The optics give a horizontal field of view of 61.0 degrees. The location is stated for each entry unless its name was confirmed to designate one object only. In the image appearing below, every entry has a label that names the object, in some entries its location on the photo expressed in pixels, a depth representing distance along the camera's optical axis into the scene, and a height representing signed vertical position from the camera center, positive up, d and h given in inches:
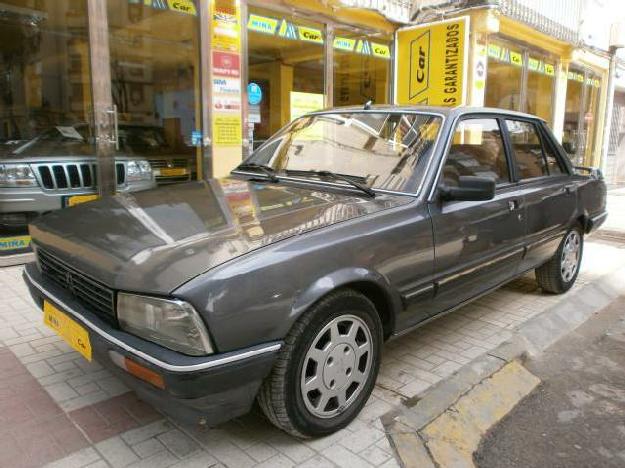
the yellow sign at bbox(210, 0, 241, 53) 253.6 +51.0
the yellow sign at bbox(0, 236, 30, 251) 207.5 -44.1
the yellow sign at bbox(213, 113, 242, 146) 261.3 +1.4
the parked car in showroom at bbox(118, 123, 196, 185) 269.0 -11.8
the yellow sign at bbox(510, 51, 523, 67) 449.1 +65.1
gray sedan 80.4 -22.6
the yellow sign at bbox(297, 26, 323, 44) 311.7 +57.8
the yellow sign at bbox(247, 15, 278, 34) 277.7 +57.2
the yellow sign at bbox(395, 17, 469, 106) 329.7 +45.8
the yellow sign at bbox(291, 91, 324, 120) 314.8 +18.4
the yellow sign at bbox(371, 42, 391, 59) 357.1 +56.0
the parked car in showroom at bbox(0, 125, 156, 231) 213.3 -18.8
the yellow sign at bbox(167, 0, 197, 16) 254.2 +59.6
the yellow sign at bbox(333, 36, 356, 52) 331.0 +56.4
